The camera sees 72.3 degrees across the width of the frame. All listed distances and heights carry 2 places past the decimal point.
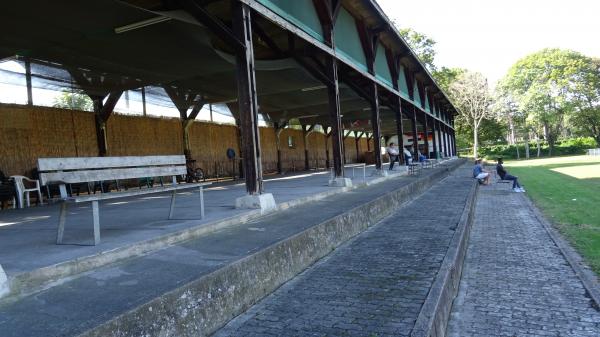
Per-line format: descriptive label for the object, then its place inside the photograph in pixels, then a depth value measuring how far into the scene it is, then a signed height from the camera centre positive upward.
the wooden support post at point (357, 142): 35.08 +1.14
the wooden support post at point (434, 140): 25.95 +0.61
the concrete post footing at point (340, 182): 8.91 -0.57
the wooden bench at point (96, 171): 3.35 +0.01
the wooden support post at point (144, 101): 14.31 +2.42
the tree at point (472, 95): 43.73 +5.63
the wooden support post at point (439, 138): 30.43 +0.80
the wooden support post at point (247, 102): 5.71 +0.86
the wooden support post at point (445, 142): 34.22 +0.58
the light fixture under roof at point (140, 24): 7.36 +2.67
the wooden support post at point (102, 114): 12.27 +1.77
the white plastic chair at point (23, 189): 8.77 -0.23
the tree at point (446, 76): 44.03 +8.02
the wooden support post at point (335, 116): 9.35 +0.94
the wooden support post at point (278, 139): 21.64 +1.15
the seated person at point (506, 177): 13.84 -1.15
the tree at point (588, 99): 42.91 +4.26
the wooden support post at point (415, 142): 19.02 +0.42
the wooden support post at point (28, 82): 10.41 +2.47
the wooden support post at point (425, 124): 23.02 +1.46
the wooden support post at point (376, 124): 12.68 +0.93
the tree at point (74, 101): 11.44 +2.12
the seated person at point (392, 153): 15.93 -0.03
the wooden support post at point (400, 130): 16.08 +0.84
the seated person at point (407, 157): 16.38 -0.22
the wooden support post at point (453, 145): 41.04 +0.27
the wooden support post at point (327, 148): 27.52 +0.63
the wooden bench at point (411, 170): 14.69 -0.70
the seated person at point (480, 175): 14.98 -1.05
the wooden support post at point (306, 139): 25.03 +1.21
